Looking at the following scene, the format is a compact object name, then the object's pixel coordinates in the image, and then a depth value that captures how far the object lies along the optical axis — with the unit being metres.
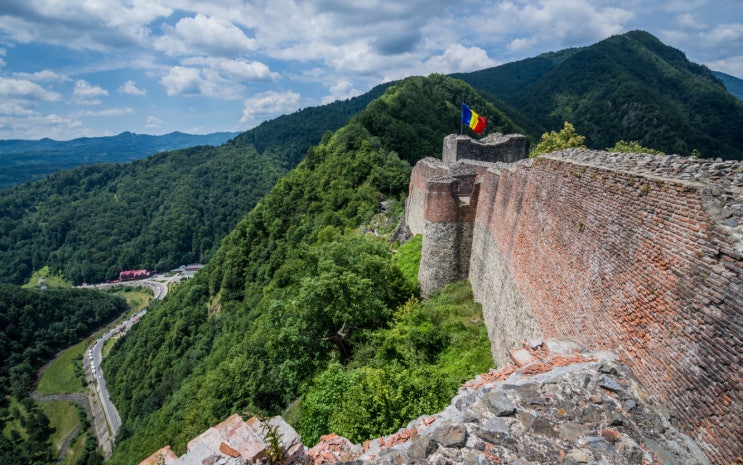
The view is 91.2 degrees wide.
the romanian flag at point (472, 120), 25.76
